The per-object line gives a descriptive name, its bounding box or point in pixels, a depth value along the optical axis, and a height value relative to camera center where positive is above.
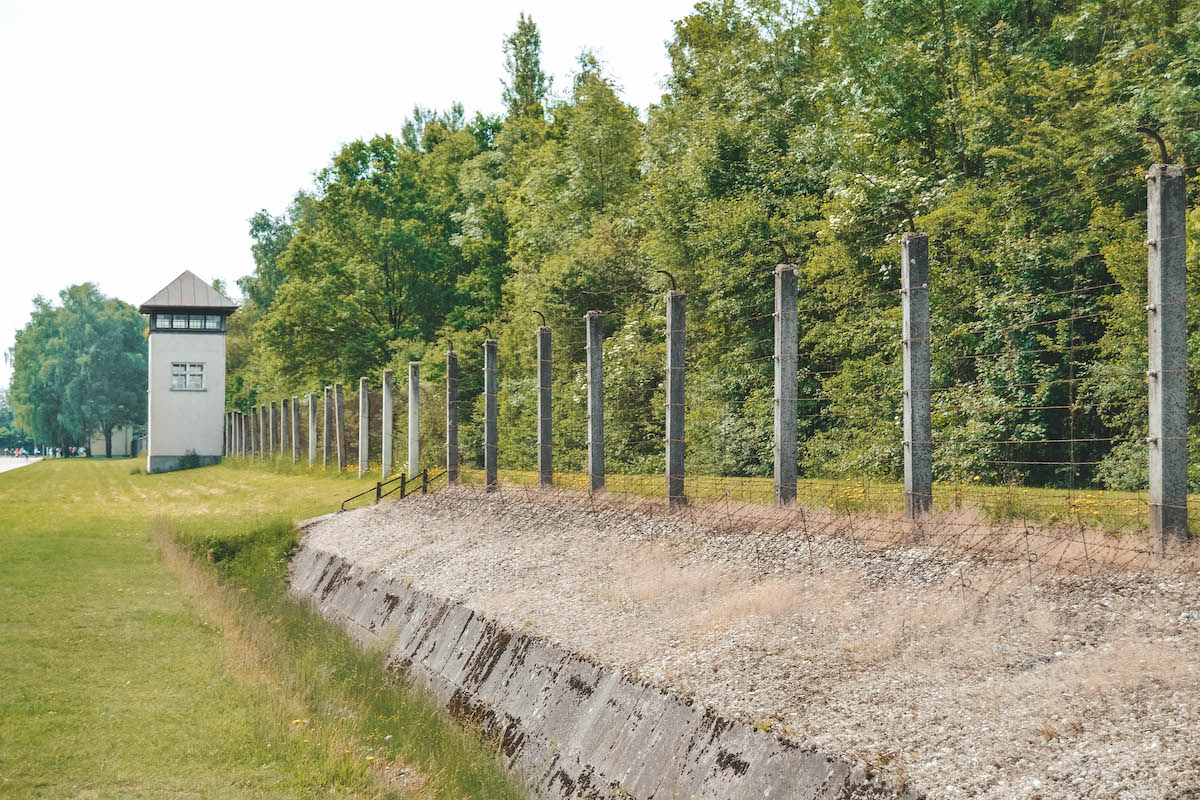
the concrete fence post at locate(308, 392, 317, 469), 43.16 -0.44
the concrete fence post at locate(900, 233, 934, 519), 11.28 +0.54
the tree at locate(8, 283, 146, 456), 110.38 +5.30
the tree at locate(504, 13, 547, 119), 61.38 +19.59
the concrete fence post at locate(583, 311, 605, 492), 17.39 +0.31
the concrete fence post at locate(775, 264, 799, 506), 12.98 +0.36
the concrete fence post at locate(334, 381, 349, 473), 38.94 -0.11
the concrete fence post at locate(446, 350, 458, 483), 24.28 -0.09
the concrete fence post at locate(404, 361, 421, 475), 27.19 +0.12
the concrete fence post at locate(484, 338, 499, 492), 21.64 +0.07
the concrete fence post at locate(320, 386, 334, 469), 40.38 -0.45
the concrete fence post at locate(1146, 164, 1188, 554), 8.95 +0.67
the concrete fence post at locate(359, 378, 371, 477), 34.38 -0.10
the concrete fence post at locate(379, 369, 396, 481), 29.81 -0.22
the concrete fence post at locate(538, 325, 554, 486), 19.50 -0.05
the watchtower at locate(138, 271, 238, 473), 66.69 +2.76
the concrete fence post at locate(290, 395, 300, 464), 48.50 -0.27
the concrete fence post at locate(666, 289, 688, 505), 14.98 +0.36
